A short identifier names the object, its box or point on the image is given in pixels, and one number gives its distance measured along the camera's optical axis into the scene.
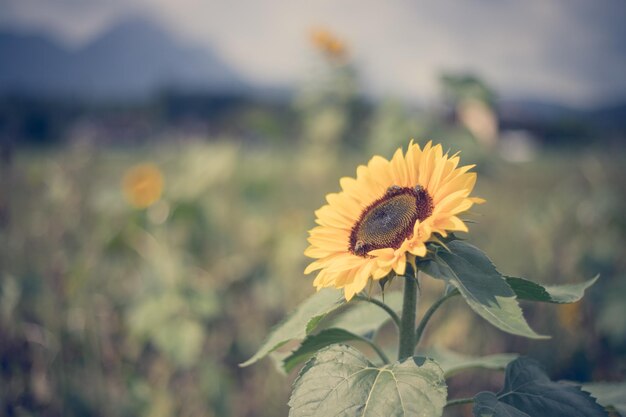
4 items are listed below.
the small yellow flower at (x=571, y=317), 1.98
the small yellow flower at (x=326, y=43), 3.40
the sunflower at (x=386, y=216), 0.68
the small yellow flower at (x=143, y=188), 2.15
